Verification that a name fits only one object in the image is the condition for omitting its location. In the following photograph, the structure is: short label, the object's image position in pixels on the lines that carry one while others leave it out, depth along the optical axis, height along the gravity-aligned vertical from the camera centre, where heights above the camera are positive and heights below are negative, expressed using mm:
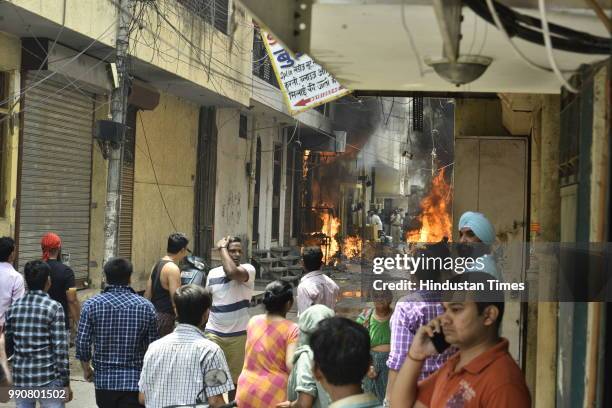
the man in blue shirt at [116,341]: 5504 -888
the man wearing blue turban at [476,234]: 4656 -42
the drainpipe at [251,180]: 23109 +1191
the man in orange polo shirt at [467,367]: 3057 -573
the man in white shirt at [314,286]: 6770 -552
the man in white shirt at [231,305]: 7297 -807
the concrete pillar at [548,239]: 4895 -68
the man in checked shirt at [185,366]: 4672 -888
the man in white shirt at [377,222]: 29331 +75
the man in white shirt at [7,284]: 6891 -628
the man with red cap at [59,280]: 7203 -604
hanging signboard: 12859 +2295
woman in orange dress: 5277 -938
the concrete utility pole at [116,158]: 11812 +880
